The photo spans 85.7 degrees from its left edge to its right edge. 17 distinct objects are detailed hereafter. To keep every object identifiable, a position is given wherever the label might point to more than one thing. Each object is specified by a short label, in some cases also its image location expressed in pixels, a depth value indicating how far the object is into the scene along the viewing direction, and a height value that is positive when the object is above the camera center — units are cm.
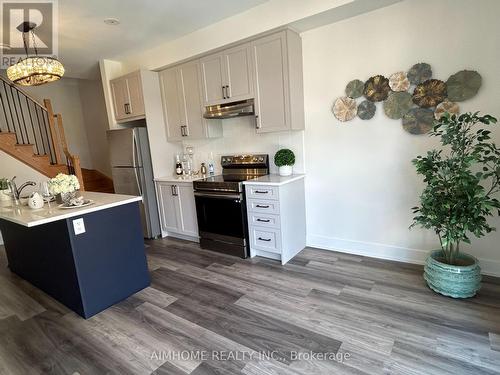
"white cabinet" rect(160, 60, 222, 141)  363 +52
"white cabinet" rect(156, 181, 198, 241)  376 -96
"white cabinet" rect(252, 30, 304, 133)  285 +56
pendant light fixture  271 +83
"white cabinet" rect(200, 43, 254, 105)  310 +74
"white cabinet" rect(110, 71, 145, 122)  393 +72
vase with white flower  229 -30
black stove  317 -82
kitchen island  218 -89
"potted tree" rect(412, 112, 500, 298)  197 -61
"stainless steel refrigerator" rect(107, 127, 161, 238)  397 -34
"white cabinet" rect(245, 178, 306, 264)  293 -94
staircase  452 +35
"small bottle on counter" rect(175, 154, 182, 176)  420 -40
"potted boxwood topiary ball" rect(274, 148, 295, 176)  320 -32
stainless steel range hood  315 +34
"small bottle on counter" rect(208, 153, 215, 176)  405 -39
